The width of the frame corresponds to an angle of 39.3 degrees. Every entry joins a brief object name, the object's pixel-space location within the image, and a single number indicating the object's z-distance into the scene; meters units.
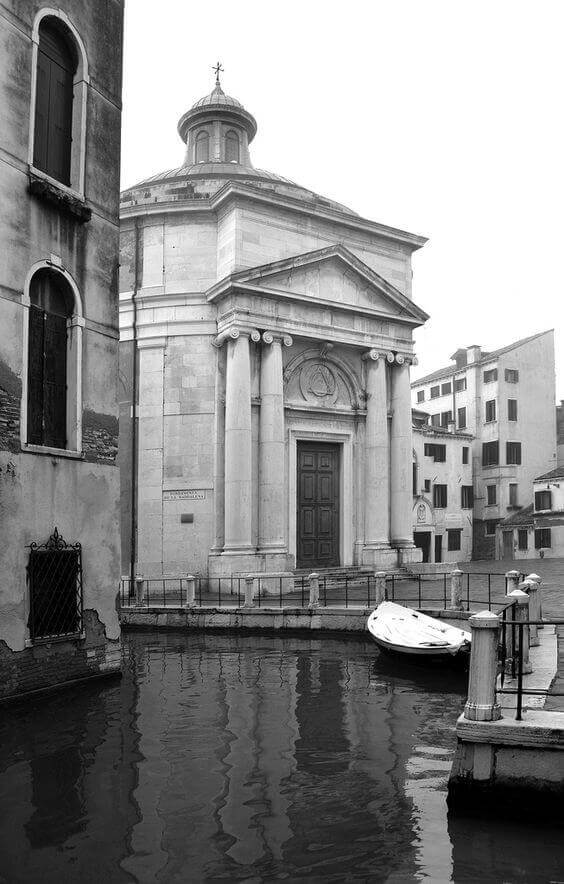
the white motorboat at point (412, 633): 13.79
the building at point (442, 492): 42.47
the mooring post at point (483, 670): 7.34
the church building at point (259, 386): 22.09
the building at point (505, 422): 44.69
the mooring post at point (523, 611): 9.68
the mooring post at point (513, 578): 13.91
